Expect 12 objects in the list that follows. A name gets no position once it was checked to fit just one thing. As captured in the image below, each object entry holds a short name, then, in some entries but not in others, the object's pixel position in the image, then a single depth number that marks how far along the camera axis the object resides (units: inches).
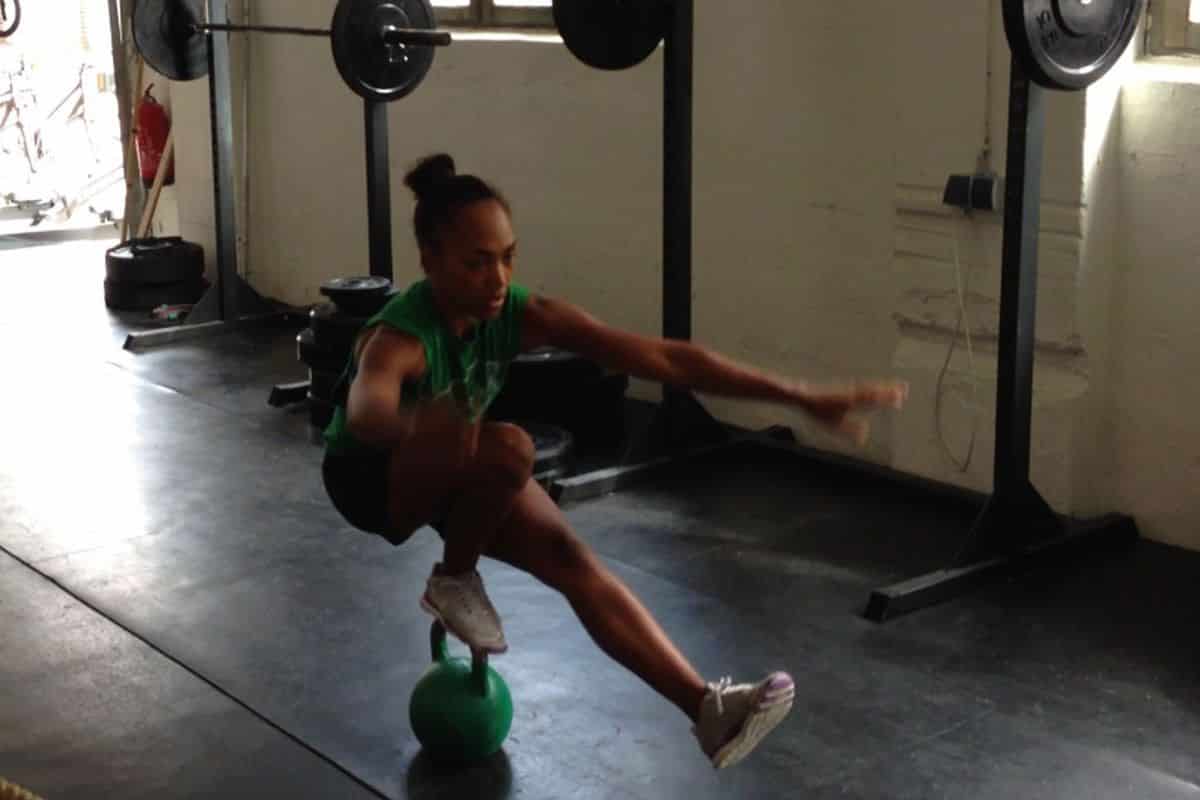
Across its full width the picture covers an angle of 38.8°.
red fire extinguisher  280.5
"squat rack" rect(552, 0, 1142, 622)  127.8
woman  90.4
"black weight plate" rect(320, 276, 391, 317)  184.7
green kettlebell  102.3
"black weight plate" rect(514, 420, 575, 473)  164.4
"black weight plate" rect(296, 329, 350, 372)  184.1
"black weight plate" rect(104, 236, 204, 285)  252.2
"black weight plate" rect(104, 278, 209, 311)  253.0
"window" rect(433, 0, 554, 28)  209.6
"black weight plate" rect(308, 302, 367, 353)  183.6
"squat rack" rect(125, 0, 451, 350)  185.3
